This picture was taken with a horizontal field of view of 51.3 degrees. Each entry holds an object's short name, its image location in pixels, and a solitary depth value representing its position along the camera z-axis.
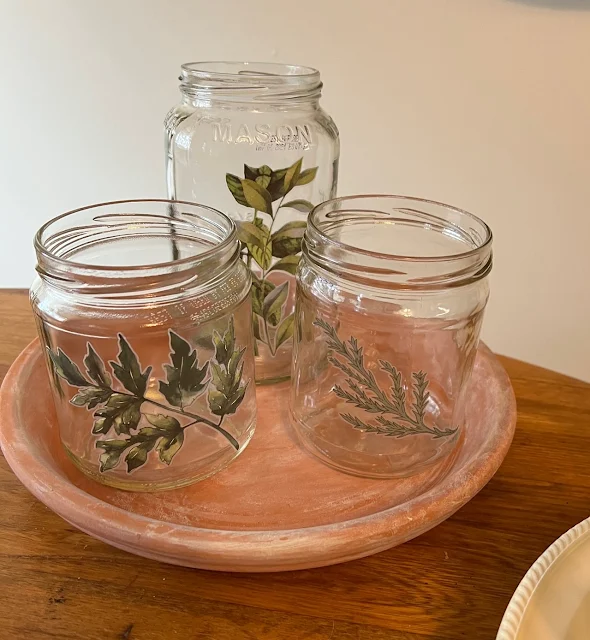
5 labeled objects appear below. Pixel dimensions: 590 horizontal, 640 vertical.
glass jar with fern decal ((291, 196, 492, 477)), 0.43
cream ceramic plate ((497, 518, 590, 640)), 0.32
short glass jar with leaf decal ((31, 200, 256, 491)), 0.40
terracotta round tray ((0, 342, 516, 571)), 0.35
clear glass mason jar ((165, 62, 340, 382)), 0.50
